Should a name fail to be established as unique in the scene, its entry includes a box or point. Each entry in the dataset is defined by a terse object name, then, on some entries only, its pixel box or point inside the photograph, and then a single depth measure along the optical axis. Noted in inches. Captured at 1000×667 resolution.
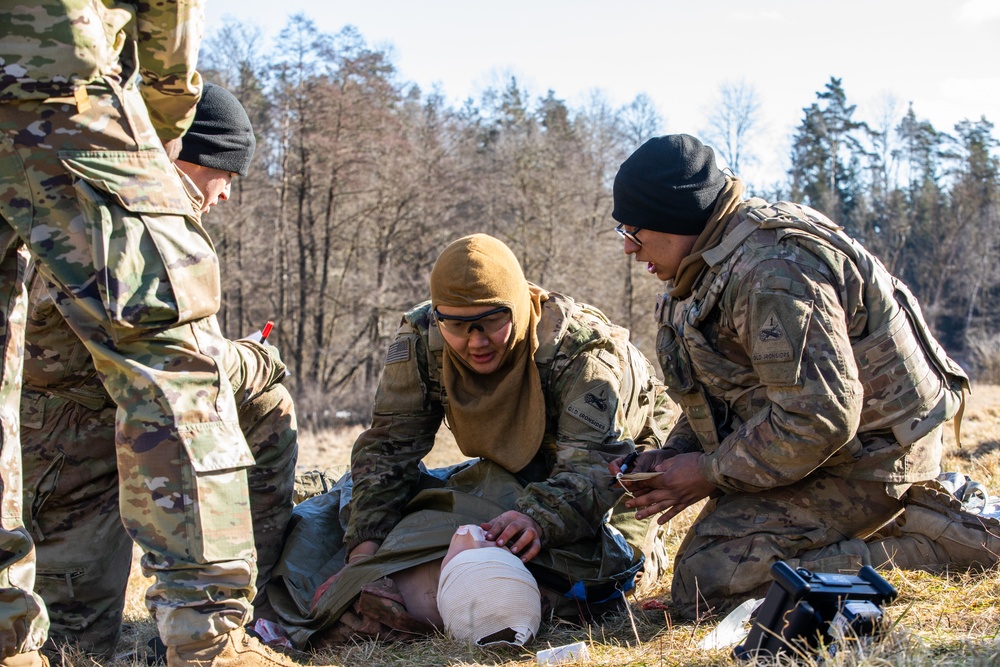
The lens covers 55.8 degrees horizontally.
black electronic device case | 93.6
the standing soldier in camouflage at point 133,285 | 91.7
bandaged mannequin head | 130.6
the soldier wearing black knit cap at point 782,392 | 128.6
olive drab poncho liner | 145.5
